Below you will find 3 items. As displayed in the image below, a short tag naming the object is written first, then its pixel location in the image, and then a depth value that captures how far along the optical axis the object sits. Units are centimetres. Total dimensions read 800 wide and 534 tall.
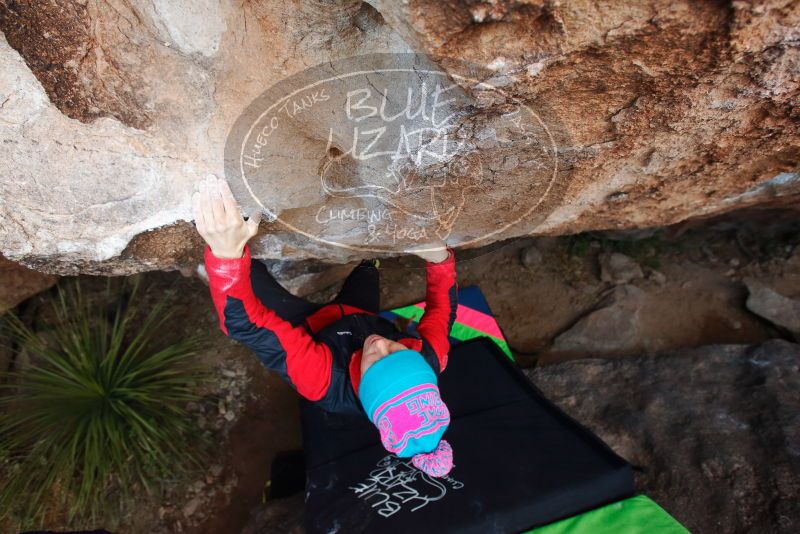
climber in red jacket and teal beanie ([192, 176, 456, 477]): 139
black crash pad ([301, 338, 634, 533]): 187
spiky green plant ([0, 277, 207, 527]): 254
